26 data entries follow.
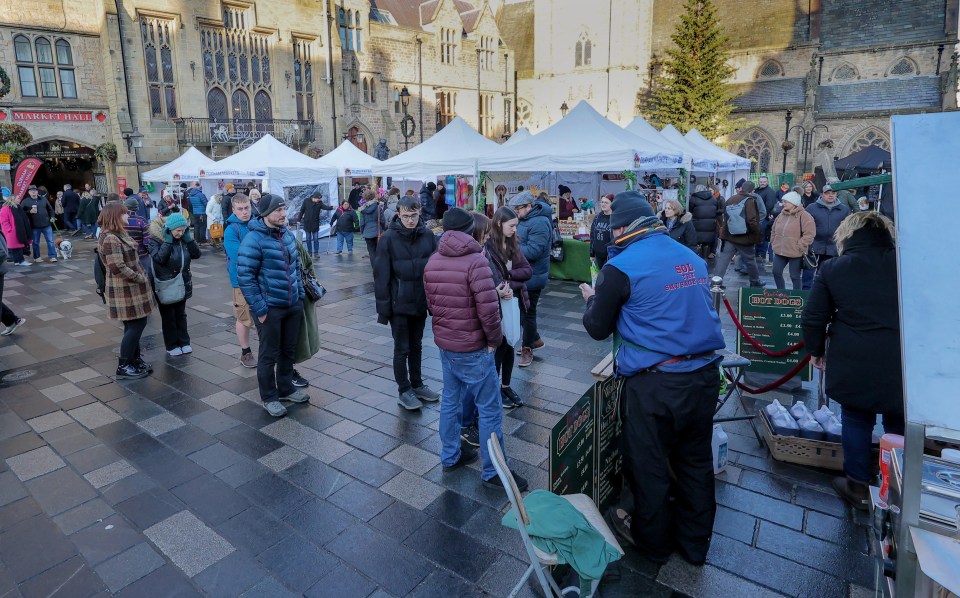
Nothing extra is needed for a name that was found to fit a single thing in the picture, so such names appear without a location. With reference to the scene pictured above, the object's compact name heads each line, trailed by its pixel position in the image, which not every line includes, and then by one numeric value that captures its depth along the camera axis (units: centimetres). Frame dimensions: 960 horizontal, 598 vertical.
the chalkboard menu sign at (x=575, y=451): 266
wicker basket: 378
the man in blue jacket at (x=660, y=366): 266
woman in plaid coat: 547
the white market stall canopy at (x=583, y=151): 1020
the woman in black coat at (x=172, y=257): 589
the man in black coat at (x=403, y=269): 454
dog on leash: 1405
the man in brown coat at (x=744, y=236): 905
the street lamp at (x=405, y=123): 2495
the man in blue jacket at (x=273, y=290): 448
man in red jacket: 358
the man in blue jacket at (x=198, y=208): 1603
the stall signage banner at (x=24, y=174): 1376
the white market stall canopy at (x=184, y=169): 1655
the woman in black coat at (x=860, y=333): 310
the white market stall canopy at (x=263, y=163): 1465
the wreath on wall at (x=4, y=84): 1477
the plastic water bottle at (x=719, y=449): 373
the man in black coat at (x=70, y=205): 1869
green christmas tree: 3119
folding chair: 222
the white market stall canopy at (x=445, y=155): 1250
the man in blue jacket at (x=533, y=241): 569
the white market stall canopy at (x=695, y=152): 1480
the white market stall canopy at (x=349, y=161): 1649
